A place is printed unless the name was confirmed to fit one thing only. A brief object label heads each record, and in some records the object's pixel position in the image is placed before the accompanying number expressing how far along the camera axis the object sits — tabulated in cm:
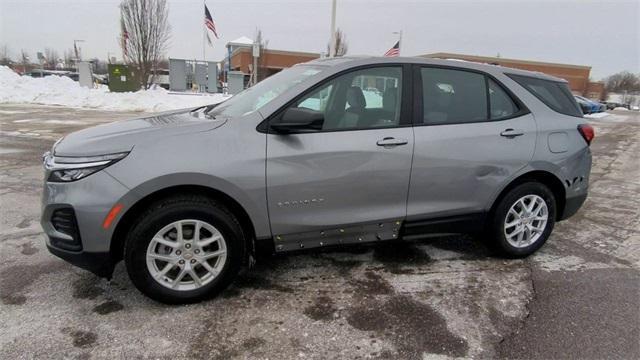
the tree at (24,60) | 6556
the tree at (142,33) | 2314
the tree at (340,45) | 3747
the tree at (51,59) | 7494
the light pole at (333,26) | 1765
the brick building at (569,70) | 5577
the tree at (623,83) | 8688
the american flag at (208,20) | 2548
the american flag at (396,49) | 2071
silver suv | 284
